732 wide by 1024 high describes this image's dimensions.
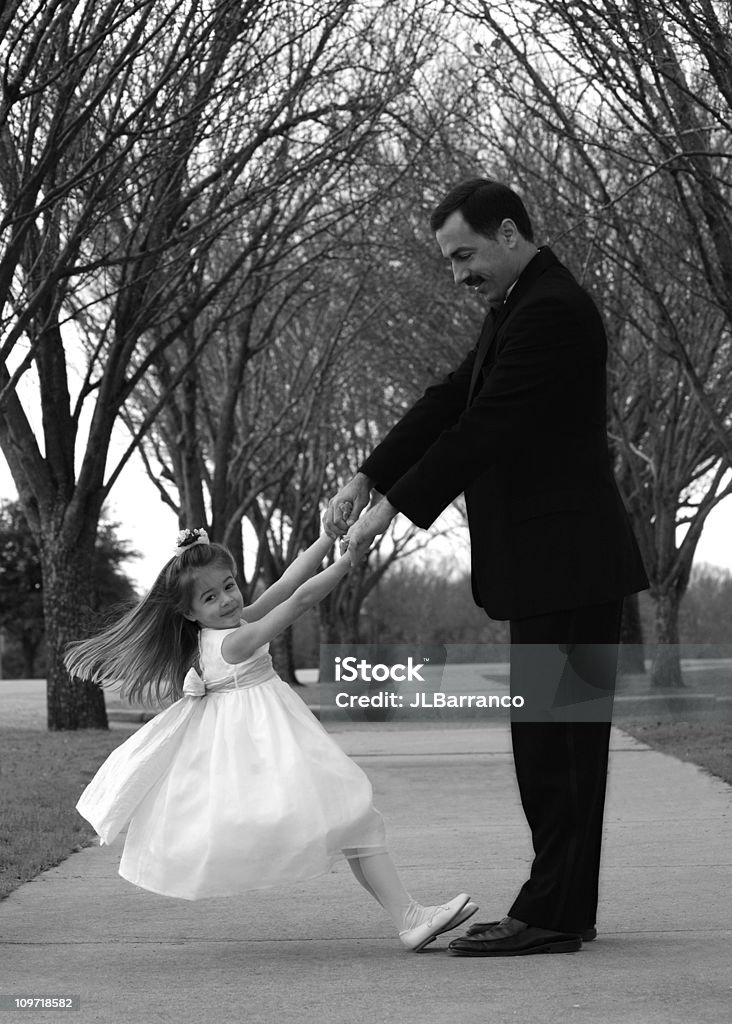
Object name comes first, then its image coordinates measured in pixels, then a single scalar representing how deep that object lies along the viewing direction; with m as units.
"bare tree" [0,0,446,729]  9.88
